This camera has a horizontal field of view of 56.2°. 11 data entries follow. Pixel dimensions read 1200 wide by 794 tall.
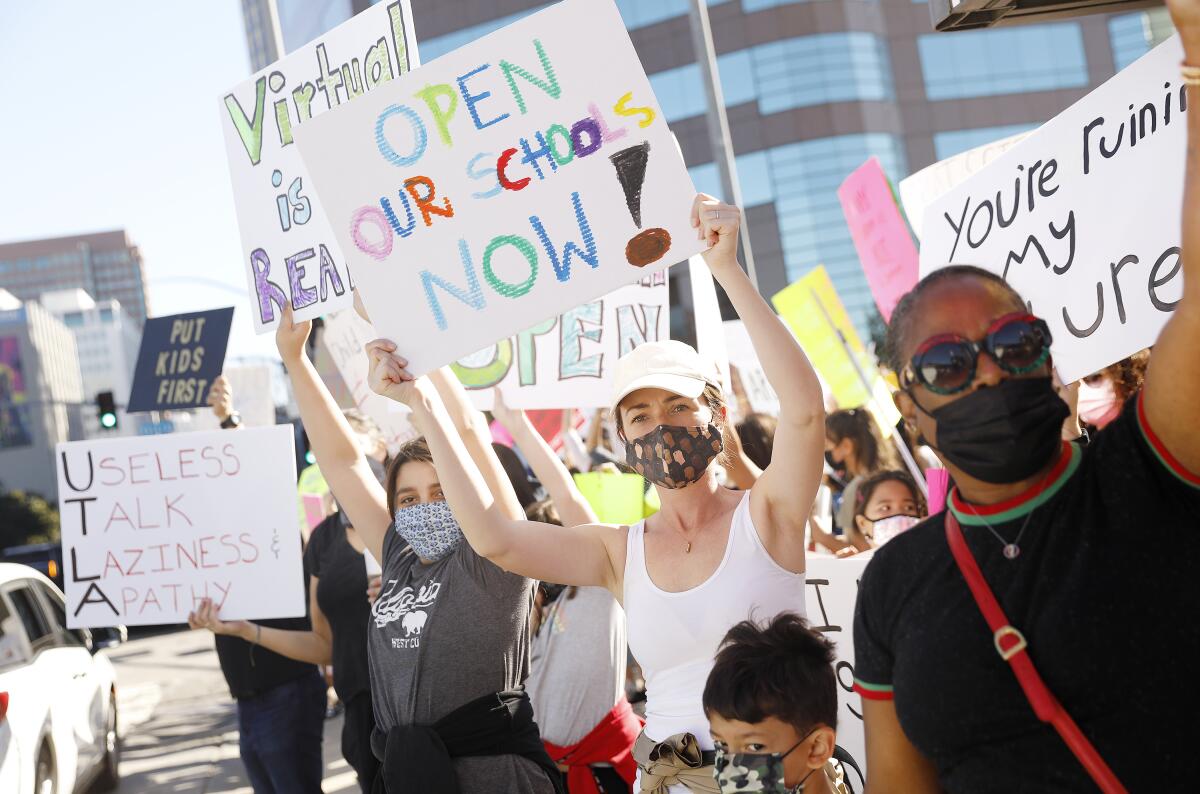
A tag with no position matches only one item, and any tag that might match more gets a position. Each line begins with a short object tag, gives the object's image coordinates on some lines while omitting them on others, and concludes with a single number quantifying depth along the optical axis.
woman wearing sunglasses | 1.53
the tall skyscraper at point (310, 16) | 38.56
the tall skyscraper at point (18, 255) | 195.88
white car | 6.08
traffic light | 17.06
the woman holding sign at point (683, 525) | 2.46
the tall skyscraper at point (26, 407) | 82.44
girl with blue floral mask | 3.04
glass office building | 36.53
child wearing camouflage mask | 2.20
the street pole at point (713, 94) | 9.81
